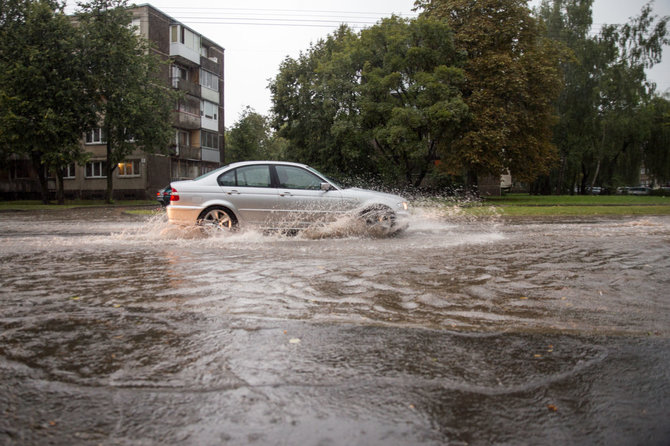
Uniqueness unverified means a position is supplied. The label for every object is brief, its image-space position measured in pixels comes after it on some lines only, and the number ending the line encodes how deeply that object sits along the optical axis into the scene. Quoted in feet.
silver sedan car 33.65
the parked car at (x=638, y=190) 249.34
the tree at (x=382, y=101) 99.30
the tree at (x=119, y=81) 108.99
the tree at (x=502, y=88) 102.06
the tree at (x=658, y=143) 166.20
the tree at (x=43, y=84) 100.63
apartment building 147.95
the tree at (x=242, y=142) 176.24
